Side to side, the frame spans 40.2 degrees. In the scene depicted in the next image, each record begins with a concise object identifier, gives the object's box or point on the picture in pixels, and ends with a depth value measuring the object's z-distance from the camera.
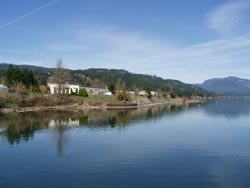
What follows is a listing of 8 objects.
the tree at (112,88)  147.12
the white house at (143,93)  175.00
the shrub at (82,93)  117.31
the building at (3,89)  97.38
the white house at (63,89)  108.25
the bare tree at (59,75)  105.62
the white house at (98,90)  147.62
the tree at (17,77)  107.62
